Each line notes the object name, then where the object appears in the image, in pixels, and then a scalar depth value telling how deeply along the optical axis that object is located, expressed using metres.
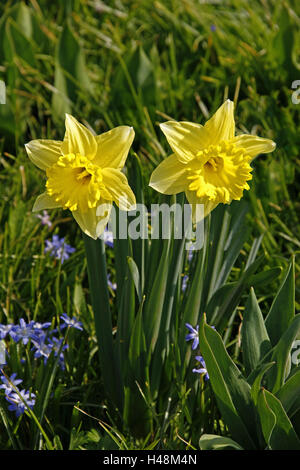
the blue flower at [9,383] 1.15
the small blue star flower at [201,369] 1.15
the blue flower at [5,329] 1.20
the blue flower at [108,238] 1.31
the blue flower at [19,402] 1.15
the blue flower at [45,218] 1.35
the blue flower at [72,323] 1.20
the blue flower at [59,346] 1.20
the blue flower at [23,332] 1.19
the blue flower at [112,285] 1.27
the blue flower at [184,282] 1.26
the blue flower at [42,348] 1.19
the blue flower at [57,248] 1.31
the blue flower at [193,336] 1.15
